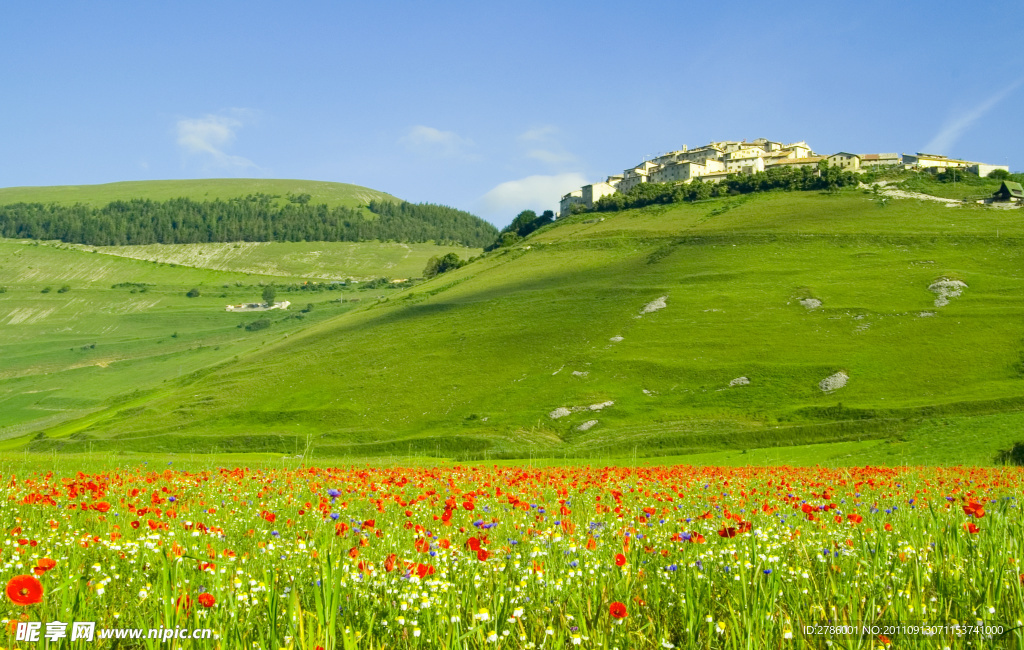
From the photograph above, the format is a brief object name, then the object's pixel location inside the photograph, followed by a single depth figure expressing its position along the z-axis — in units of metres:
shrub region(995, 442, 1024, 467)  38.56
